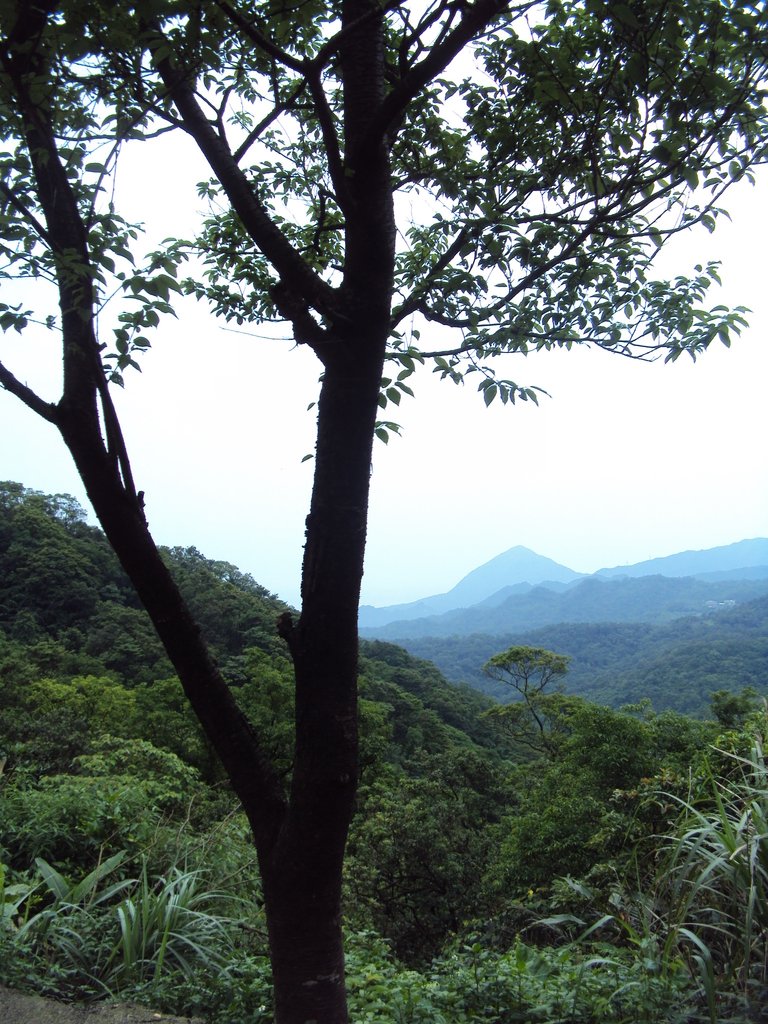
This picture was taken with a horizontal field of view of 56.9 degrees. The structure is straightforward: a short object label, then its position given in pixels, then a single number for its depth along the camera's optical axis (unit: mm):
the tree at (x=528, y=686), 19828
